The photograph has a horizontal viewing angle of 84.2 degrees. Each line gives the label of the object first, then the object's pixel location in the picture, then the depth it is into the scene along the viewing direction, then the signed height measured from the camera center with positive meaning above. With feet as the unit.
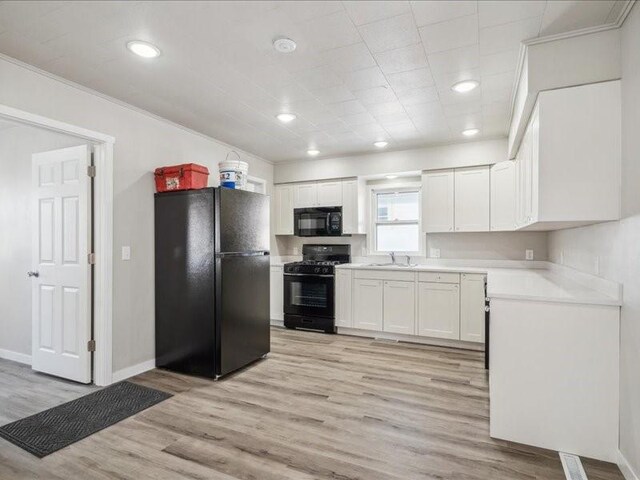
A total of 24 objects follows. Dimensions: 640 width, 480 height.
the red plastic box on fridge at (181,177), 10.80 +1.93
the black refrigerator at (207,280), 10.40 -1.27
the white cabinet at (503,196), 13.15 +1.68
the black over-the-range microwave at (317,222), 16.97 +0.87
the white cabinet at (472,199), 14.33 +1.65
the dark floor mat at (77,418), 7.25 -4.13
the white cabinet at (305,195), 17.79 +2.26
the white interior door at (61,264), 10.03 -0.75
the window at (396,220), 16.85 +0.94
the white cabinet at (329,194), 17.22 +2.23
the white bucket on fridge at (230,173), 11.39 +2.13
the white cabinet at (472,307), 13.28 -2.56
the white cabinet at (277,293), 17.28 -2.65
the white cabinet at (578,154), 6.71 +1.67
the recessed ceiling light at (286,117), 11.48 +4.05
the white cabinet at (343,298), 15.71 -2.65
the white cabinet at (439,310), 13.66 -2.77
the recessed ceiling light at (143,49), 7.35 +4.06
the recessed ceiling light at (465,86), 9.11 +4.04
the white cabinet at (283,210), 18.34 +1.54
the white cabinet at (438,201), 14.98 +1.65
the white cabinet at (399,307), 14.43 -2.81
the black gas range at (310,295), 15.98 -2.56
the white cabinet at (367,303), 15.10 -2.77
